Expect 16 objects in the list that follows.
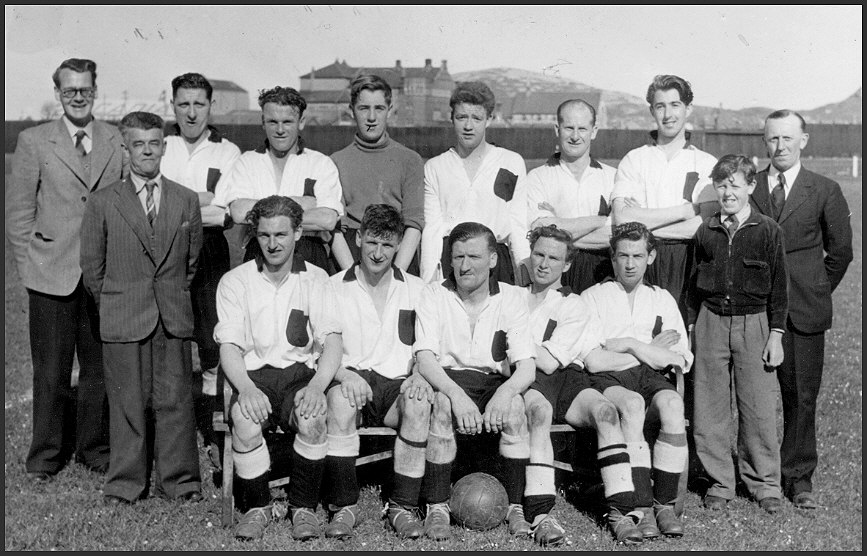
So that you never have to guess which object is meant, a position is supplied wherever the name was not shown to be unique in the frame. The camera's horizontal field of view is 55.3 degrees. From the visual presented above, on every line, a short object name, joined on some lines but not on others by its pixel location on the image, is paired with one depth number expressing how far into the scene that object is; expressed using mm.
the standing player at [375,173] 5715
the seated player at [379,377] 4711
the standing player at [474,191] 5637
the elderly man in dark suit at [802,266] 5305
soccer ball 4688
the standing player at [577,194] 5574
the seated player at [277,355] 4672
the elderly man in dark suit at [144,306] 5070
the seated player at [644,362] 4773
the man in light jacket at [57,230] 5520
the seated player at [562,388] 4695
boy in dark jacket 5164
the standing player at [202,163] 5770
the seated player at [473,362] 4711
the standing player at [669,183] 5477
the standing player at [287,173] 5582
